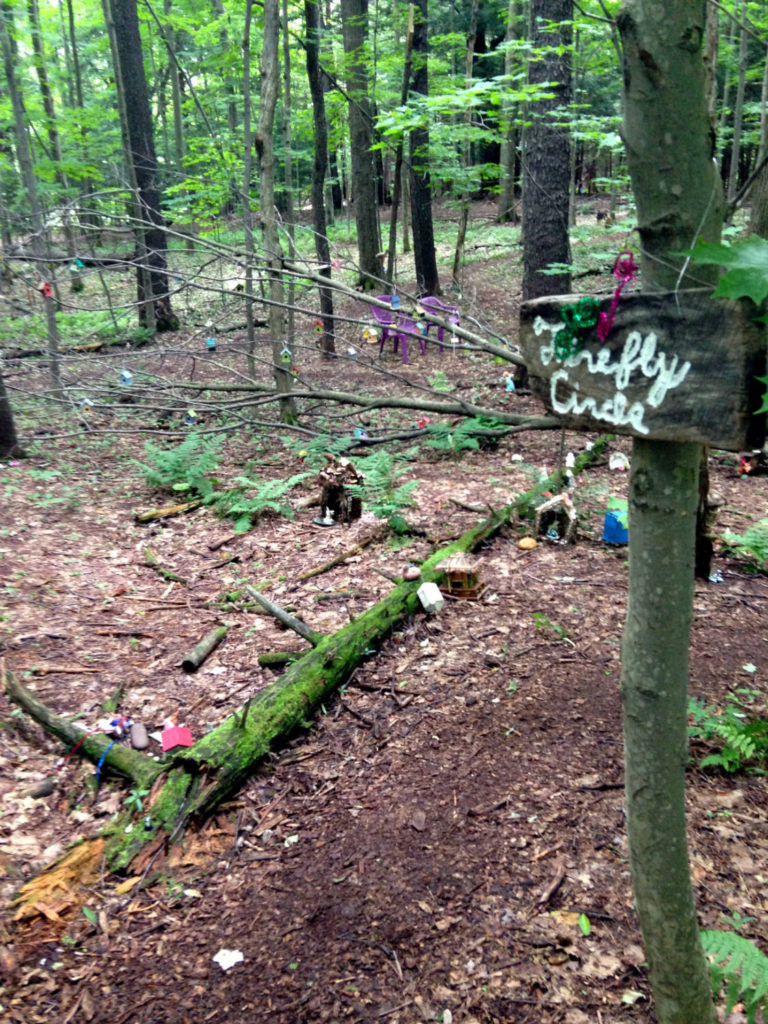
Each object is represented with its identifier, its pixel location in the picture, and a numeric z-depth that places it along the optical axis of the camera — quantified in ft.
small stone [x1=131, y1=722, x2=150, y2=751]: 11.00
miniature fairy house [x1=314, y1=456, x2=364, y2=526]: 19.69
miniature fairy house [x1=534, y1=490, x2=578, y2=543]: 16.96
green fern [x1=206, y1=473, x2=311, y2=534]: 19.89
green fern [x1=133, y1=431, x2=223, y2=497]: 22.47
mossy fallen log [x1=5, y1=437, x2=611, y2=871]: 9.31
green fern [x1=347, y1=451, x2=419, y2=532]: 18.52
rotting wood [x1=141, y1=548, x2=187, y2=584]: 17.13
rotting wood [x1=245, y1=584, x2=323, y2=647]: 12.78
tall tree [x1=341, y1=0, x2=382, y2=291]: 39.68
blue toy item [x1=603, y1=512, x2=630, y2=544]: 16.43
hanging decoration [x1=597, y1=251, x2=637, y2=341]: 4.40
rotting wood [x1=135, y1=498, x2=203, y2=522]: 20.75
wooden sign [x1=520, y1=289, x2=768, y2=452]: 3.89
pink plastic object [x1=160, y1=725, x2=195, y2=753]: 10.85
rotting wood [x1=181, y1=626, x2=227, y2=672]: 13.17
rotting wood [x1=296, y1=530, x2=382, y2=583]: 16.63
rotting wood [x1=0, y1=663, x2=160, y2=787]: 10.23
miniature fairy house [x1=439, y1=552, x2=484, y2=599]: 14.73
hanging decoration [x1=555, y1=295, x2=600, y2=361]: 4.57
